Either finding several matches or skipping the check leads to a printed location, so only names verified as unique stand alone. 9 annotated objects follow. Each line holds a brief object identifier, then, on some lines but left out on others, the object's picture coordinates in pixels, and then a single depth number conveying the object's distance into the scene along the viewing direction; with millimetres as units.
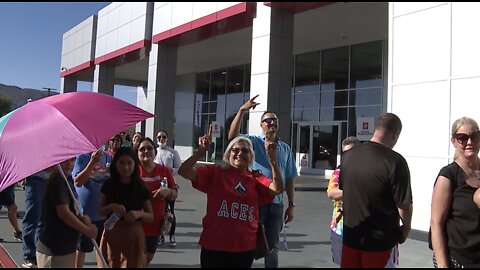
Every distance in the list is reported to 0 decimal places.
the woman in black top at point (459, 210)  2842
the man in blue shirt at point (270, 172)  4574
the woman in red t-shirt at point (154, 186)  4223
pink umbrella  2979
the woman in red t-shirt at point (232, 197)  3227
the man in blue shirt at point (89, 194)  4514
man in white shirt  6659
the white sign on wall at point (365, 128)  12898
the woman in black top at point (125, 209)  3684
